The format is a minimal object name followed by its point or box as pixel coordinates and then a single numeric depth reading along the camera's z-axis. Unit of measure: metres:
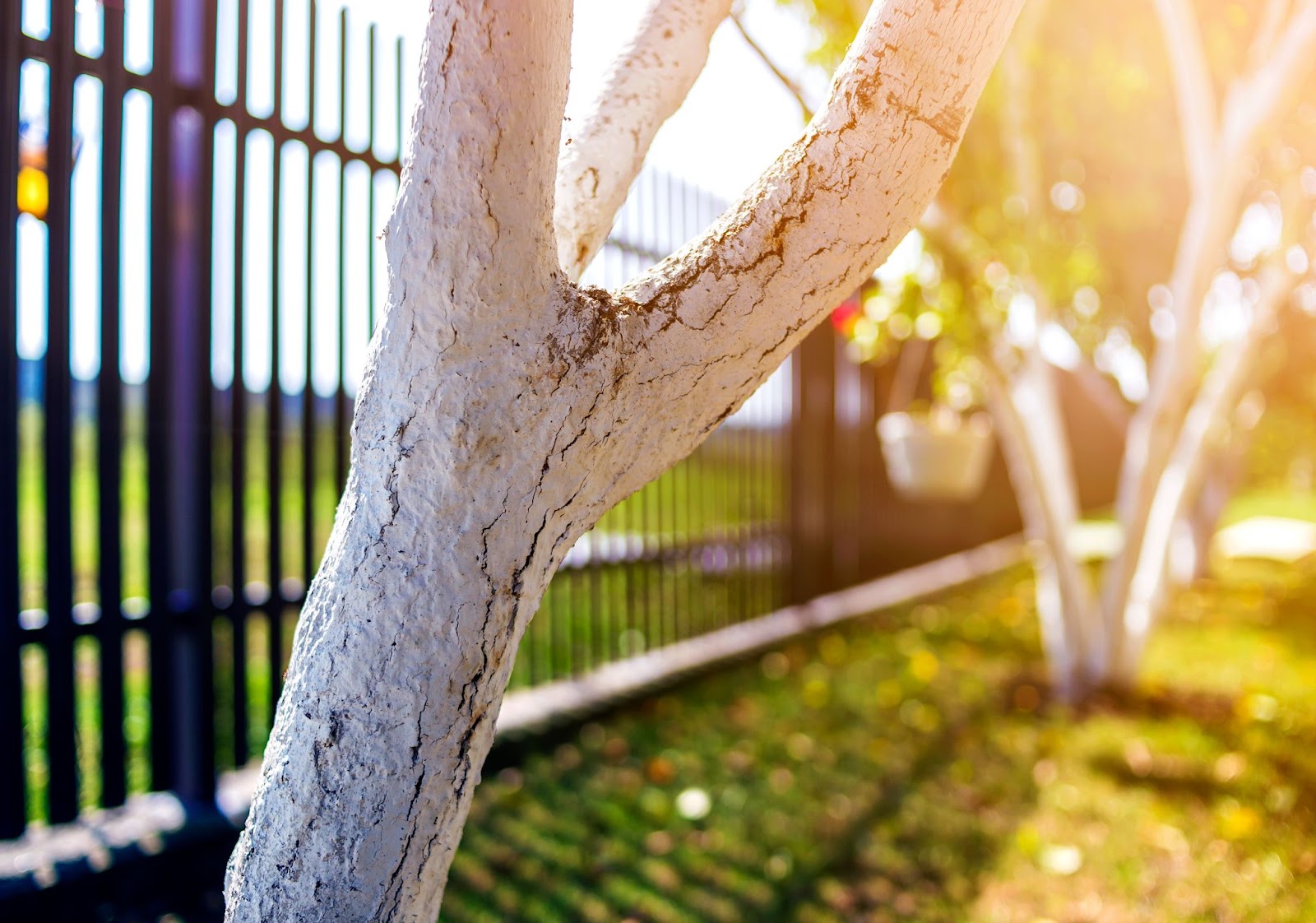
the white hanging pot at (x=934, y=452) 5.09
